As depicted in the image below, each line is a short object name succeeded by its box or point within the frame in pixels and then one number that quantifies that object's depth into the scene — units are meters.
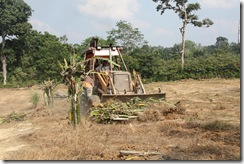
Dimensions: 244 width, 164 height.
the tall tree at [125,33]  37.00
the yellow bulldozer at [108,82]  8.35
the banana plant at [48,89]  10.78
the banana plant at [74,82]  6.52
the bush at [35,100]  12.74
